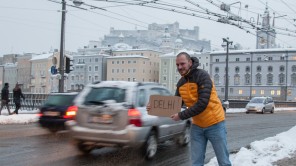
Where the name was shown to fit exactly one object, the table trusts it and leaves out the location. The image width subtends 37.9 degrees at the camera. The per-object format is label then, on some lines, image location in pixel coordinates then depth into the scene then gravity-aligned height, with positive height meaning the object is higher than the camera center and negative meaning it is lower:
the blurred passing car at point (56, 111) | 14.44 -0.82
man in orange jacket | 5.47 -0.26
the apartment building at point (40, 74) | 134.88 +4.19
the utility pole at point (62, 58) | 24.33 +1.65
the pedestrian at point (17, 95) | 23.38 -0.48
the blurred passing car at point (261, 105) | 38.12 -1.32
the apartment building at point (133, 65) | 131.88 +7.16
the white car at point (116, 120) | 9.30 -0.71
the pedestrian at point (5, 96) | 23.03 -0.53
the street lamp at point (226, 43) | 38.64 +4.18
